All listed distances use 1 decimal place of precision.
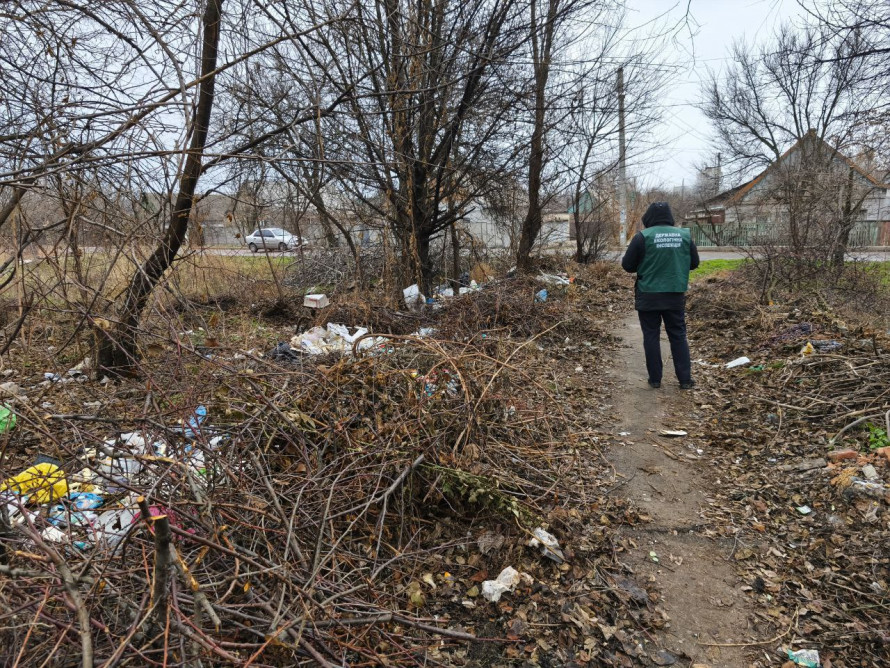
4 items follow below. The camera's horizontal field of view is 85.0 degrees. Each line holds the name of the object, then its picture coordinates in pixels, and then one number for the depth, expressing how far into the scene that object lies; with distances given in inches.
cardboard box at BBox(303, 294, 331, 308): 271.3
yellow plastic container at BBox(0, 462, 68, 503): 94.7
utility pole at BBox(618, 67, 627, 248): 438.0
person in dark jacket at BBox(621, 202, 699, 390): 178.1
